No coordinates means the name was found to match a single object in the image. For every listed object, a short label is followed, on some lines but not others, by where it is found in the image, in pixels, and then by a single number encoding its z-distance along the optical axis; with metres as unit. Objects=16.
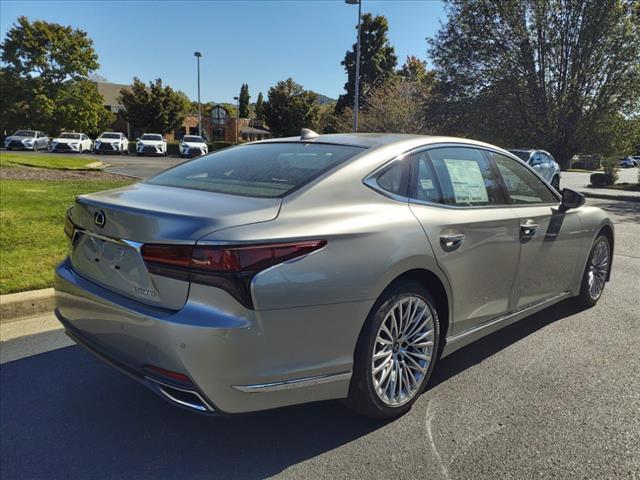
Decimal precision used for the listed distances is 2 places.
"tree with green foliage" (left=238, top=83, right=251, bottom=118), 88.25
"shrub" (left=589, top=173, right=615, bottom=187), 25.41
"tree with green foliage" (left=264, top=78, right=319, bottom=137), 43.69
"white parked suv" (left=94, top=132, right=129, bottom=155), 35.31
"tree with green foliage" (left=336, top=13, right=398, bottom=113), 48.12
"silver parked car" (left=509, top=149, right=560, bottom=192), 16.57
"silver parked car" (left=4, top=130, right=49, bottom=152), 35.12
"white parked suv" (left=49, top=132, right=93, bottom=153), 34.94
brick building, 57.50
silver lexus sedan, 2.23
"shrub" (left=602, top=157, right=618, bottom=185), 25.72
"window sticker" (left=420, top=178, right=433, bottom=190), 3.15
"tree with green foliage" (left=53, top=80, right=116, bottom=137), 45.22
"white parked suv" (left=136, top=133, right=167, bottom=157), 34.74
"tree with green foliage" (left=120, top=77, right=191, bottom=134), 47.00
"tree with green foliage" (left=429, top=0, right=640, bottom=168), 23.89
